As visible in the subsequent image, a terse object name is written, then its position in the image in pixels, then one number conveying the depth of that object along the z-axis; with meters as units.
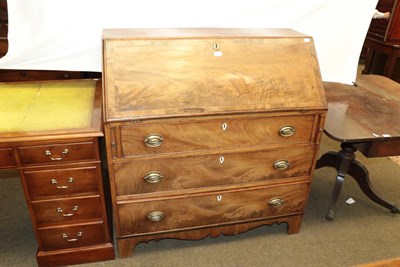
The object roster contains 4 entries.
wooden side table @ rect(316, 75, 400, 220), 1.93
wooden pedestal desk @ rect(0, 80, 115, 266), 1.68
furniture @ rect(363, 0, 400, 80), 3.37
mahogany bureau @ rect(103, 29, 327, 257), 1.68
